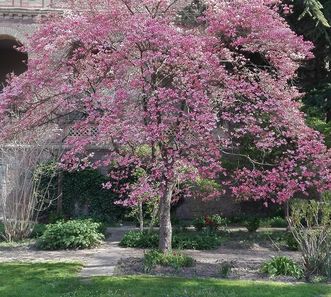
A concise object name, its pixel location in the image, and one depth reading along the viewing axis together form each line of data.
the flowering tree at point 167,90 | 7.56
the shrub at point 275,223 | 14.33
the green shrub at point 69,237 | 10.56
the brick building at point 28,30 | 15.99
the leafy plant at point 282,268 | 8.07
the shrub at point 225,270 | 8.02
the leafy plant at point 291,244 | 10.81
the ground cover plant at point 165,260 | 8.29
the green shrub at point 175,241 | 10.85
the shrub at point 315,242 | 7.93
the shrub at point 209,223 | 13.05
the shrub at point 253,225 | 13.23
